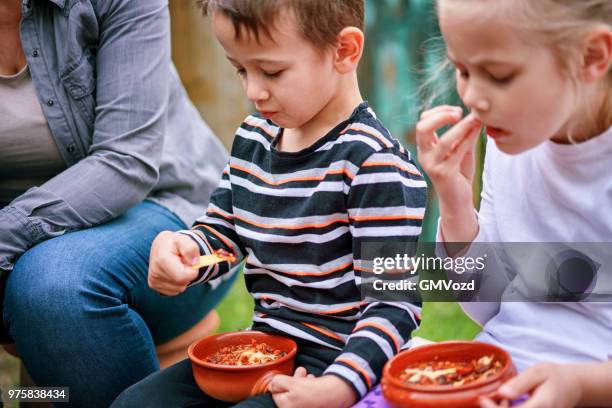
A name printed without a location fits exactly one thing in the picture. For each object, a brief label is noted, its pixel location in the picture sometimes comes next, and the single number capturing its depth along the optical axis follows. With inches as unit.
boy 97.4
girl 90.6
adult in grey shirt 107.9
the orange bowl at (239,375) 97.8
